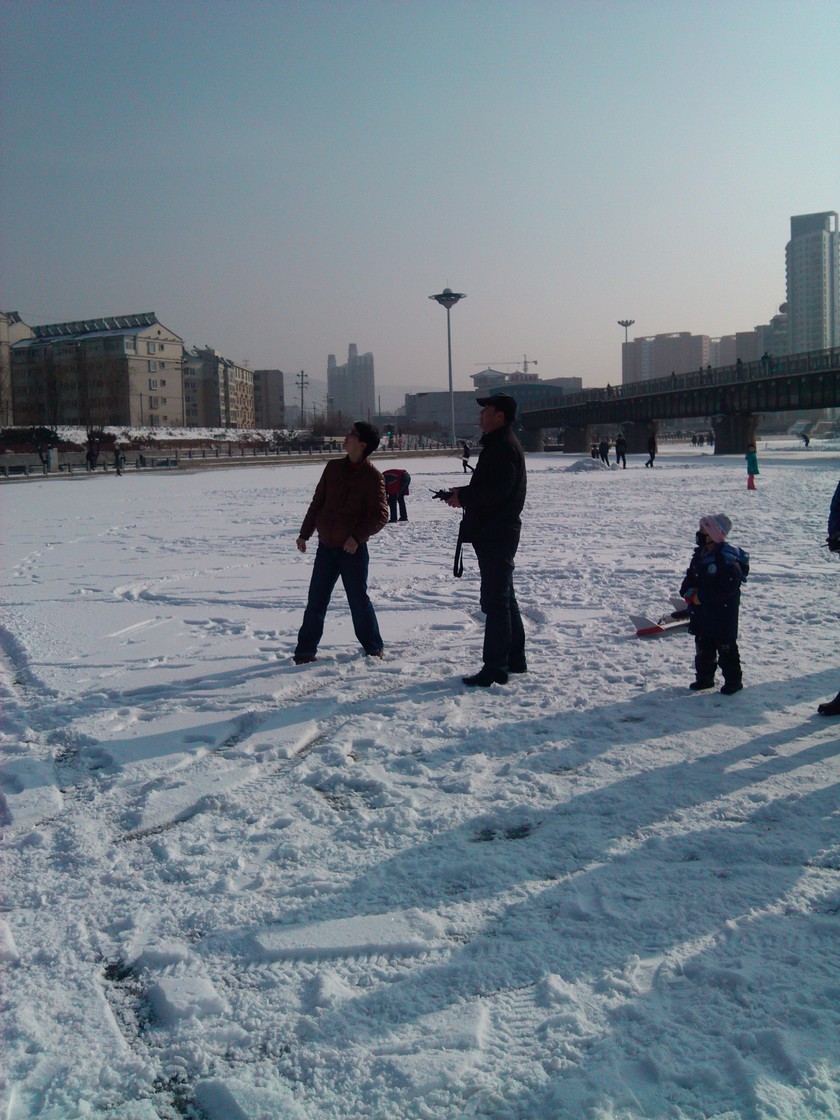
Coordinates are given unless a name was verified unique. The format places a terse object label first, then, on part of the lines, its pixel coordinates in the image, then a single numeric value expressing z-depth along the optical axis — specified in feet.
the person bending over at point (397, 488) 60.59
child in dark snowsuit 18.53
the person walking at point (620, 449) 148.68
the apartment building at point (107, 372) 290.76
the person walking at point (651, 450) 153.08
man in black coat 19.44
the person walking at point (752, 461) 89.75
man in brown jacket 21.88
